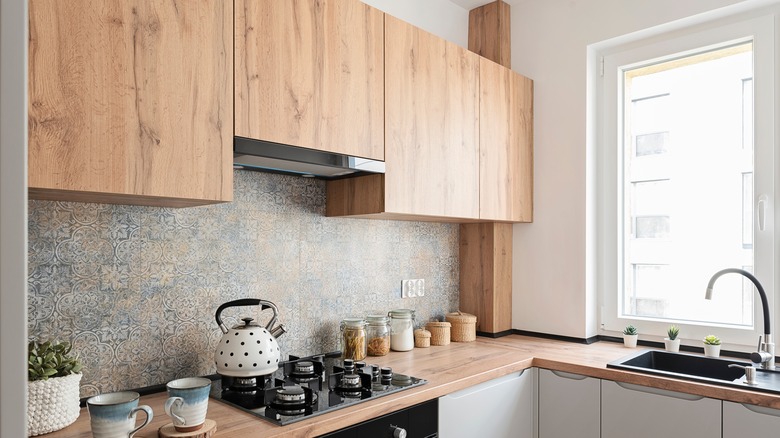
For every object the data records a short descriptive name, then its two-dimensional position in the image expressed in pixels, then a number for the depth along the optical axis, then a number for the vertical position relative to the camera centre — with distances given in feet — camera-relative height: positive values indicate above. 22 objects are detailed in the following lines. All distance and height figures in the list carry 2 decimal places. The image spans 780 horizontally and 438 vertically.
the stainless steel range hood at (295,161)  5.55 +0.69
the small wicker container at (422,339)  8.47 -1.81
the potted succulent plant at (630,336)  8.63 -1.80
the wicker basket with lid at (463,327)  9.14 -1.75
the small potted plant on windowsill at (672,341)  8.12 -1.76
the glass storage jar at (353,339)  7.43 -1.58
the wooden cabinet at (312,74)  5.53 +1.66
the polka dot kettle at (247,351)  5.79 -1.39
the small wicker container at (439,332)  8.74 -1.76
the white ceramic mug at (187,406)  4.44 -1.51
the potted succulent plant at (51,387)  4.42 -1.37
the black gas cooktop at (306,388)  5.29 -1.80
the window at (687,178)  7.89 +0.71
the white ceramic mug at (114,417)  4.15 -1.50
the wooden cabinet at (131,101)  4.17 +1.03
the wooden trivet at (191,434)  4.39 -1.71
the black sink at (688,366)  6.78 -2.01
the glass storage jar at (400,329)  8.17 -1.60
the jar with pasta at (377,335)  7.77 -1.61
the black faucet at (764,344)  7.02 -1.58
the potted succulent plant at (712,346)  7.70 -1.74
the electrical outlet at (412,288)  8.90 -1.08
